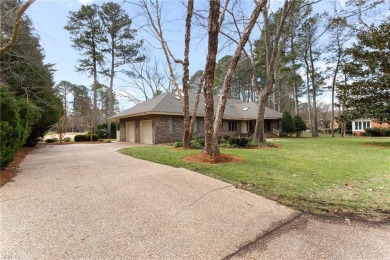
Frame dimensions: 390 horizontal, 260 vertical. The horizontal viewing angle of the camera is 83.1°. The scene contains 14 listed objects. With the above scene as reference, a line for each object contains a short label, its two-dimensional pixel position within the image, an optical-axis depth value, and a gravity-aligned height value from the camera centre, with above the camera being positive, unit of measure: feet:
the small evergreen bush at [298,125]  81.25 +1.64
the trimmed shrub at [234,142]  39.79 -2.20
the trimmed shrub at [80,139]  71.36 -2.56
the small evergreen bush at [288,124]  78.64 +1.98
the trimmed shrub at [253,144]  40.47 -2.61
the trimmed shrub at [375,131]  88.62 -0.88
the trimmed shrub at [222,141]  43.01 -2.18
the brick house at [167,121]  53.21 +2.64
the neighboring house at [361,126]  104.94 +1.46
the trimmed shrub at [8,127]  17.42 +0.37
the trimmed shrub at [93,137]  70.70 -1.94
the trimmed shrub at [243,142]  39.99 -2.23
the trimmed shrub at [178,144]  36.98 -2.36
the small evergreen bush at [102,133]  88.30 -0.84
